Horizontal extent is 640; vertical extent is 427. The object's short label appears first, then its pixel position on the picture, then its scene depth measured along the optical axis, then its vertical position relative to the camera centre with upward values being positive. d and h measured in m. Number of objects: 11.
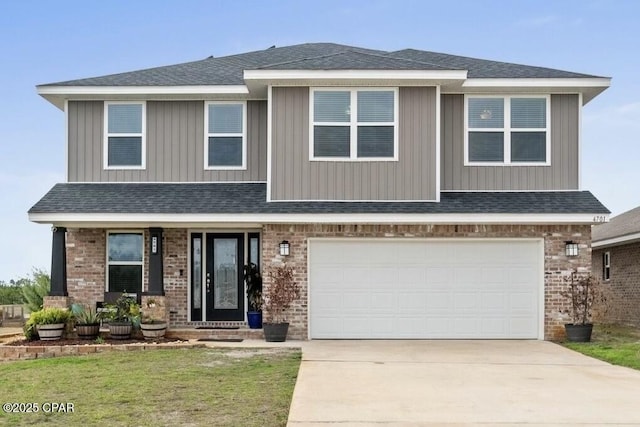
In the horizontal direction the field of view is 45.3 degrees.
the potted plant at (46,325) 15.22 -2.25
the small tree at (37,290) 20.23 -2.09
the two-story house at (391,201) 15.67 +0.27
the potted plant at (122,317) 15.38 -2.15
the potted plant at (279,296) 15.49 -1.66
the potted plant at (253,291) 16.48 -1.69
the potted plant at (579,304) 15.53 -1.80
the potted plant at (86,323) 15.52 -2.25
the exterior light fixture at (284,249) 15.73 -0.72
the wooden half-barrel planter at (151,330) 15.40 -2.36
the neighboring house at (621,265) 21.06 -1.45
